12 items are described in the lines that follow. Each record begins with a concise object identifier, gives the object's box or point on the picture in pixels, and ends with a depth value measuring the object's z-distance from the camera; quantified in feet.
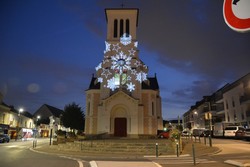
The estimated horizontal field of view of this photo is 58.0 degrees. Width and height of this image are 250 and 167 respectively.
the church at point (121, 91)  116.98
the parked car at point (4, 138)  120.16
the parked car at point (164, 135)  119.15
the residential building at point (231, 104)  150.38
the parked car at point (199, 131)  172.51
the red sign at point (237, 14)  7.97
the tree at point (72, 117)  143.54
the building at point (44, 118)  240.53
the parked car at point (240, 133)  107.34
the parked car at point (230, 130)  120.84
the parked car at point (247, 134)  97.39
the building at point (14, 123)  155.80
